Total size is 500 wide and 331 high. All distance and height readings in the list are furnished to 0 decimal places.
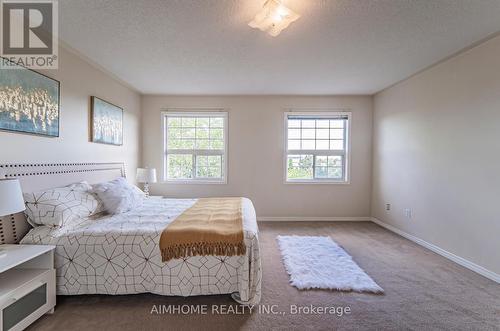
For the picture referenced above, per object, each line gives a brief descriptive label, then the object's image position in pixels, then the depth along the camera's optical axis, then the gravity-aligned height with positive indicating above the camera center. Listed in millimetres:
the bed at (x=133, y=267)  1864 -858
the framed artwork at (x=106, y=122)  2992 +533
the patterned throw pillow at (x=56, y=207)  1911 -411
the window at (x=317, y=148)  4434 +290
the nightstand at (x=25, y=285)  1438 -851
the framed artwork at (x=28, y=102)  1869 +511
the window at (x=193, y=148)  4410 +258
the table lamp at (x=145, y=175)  3840 -237
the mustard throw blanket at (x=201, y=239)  1849 -623
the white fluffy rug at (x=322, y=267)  2152 -1111
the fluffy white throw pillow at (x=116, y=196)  2461 -401
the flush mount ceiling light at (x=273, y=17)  1722 +1130
